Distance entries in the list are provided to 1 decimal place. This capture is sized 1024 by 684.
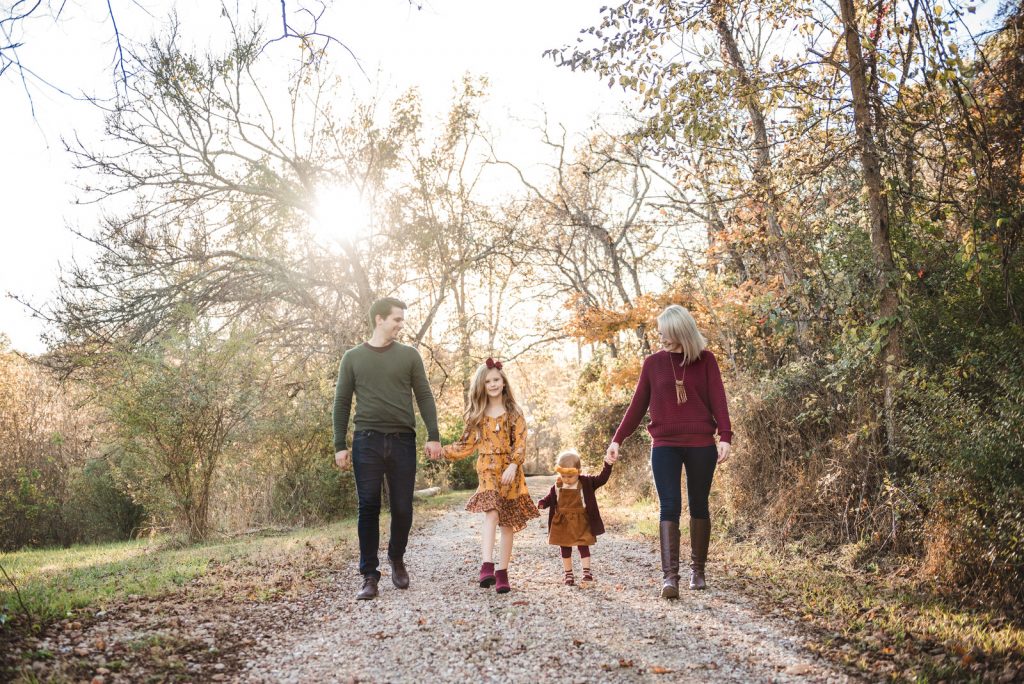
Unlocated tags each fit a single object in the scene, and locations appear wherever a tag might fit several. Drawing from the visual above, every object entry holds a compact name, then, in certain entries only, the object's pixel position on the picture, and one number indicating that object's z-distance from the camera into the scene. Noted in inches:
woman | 195.9
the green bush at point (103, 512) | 527.5
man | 213.5
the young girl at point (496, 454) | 215.9
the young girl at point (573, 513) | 229.1
